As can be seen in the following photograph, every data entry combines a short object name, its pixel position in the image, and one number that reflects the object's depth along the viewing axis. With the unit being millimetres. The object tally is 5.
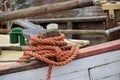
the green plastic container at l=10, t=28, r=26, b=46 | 3099
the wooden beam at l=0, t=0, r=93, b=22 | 2408
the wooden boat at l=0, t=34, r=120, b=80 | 2164
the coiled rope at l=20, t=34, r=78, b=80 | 2067
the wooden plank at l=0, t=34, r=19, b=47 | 3293
